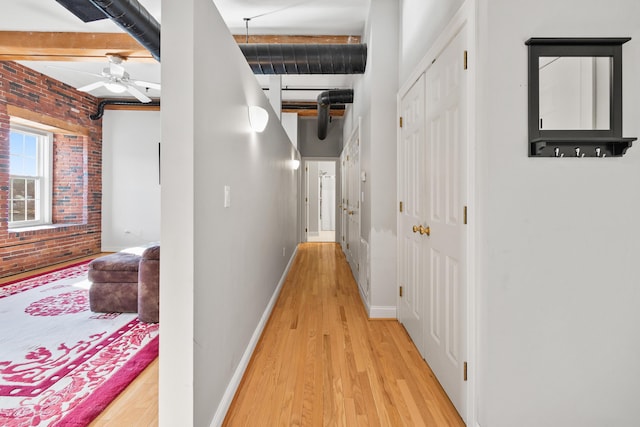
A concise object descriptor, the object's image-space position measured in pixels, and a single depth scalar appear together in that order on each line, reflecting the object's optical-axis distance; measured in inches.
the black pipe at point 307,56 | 139.3
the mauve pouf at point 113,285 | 117.3
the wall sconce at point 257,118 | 86.0
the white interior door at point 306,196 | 321.4
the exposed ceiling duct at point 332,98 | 200.3
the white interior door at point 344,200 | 237.9
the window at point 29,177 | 198.8
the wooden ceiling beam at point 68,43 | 153.3
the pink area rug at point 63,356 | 65.7
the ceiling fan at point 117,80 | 152.9
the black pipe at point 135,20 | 97.2
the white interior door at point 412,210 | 90.7
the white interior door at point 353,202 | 169.9
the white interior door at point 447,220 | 63.5
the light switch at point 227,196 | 65.3
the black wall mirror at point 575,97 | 51.1
